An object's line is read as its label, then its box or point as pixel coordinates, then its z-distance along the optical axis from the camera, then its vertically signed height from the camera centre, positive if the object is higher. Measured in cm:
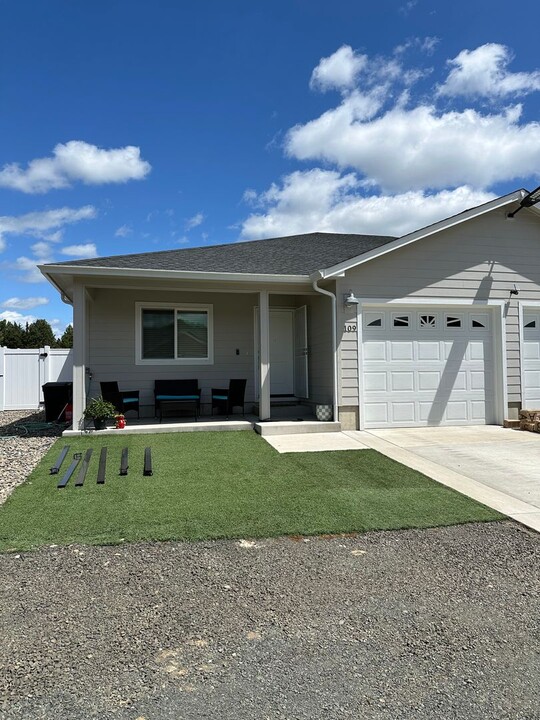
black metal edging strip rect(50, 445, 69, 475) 574 -113
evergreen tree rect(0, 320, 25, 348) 4562 +425
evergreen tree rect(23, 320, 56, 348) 4732 +441
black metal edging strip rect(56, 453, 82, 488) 514 -116
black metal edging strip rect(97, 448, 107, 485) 528 -113
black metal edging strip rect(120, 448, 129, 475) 568 -113
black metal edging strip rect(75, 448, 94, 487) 517 -115
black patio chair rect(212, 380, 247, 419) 983 -48
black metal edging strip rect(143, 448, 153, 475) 566 -113
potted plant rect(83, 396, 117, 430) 822 -67
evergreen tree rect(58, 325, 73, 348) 4758 +403
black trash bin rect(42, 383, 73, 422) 1067 -56
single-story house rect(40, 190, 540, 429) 865 +114
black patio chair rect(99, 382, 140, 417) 920 -45
